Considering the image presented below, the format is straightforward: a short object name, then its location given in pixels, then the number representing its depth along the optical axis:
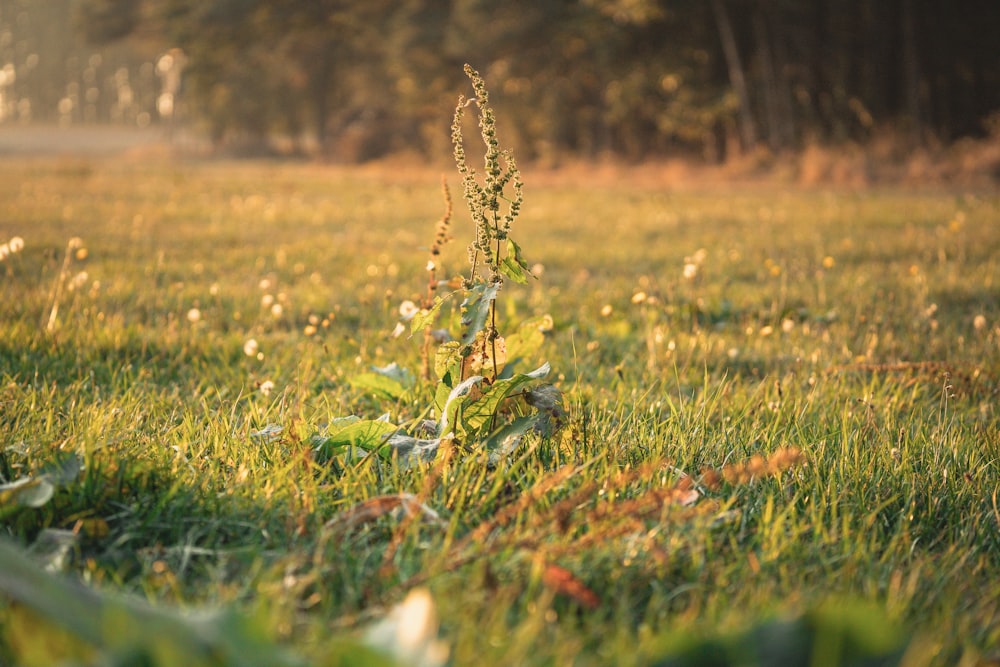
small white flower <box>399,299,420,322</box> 3.29
